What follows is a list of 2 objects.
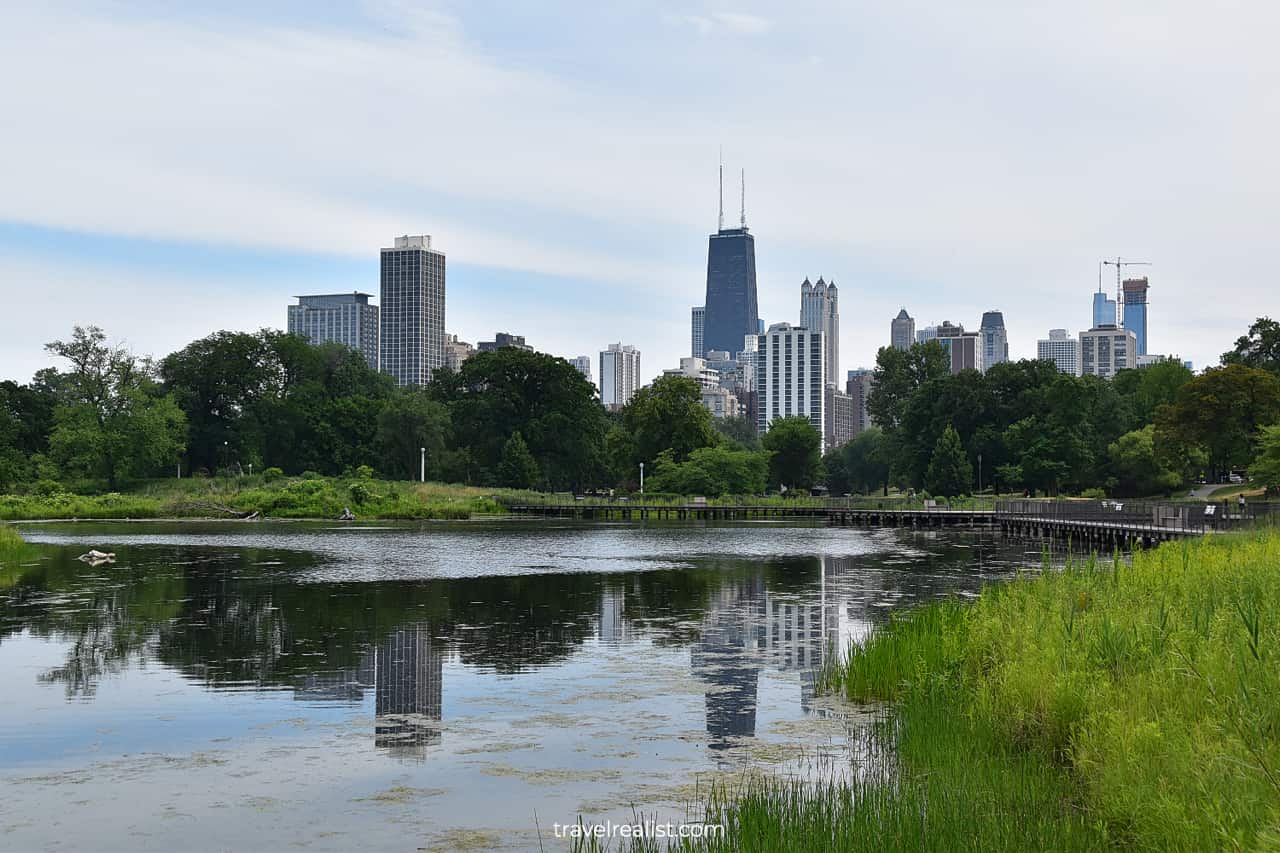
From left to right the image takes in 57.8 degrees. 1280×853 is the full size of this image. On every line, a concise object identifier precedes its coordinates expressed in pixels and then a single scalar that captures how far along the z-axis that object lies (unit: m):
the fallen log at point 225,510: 82.12
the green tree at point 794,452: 129.88
